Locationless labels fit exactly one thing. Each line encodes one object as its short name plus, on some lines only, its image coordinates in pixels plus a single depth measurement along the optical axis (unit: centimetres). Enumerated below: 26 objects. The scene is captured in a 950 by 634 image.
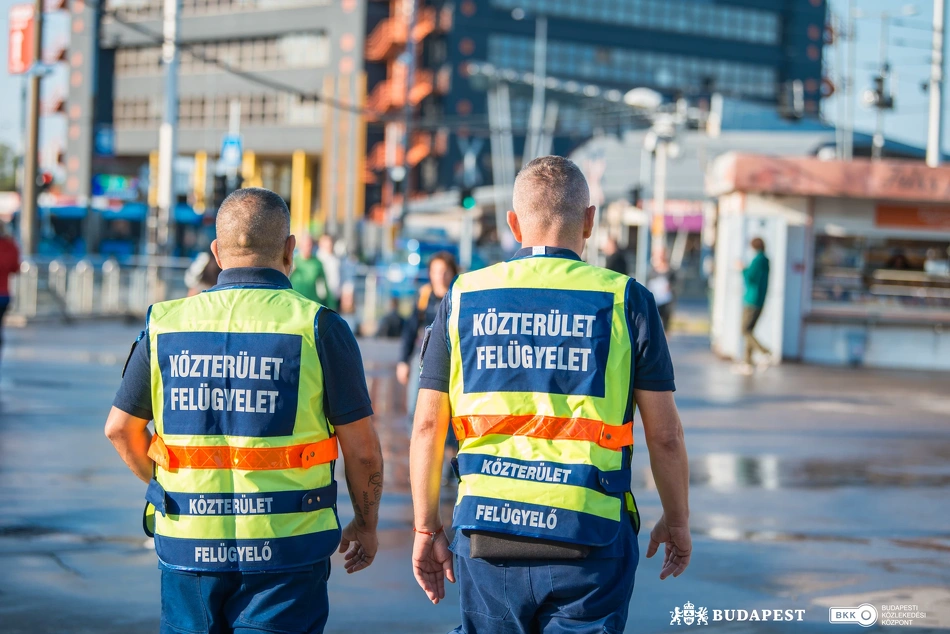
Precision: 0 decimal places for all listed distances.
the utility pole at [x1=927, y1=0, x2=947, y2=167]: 2488
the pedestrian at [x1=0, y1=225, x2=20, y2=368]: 1461
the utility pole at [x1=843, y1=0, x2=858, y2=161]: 4737
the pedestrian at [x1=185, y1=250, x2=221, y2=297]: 916
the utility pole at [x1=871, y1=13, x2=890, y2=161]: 3187
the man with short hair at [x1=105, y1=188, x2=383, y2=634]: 333
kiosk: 2138
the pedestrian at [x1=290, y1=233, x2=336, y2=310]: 1384
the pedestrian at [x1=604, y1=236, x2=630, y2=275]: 1884
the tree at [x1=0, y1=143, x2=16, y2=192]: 12638
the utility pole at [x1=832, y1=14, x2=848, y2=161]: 5303
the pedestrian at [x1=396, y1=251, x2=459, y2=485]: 971
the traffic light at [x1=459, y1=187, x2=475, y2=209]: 3153
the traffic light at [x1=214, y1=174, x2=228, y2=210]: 2941
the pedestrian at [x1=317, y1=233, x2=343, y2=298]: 1942
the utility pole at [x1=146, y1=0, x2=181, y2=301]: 2695
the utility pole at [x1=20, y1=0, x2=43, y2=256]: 2667
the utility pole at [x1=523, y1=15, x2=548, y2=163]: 5150
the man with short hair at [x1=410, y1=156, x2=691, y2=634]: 323
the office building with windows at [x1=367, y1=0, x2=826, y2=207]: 7119
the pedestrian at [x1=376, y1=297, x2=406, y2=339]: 2428
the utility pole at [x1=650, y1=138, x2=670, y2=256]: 3267
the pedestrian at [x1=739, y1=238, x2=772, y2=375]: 1853
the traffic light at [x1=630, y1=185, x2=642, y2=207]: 3294
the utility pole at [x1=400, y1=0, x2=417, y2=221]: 3974
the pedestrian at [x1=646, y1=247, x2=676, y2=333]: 2516
